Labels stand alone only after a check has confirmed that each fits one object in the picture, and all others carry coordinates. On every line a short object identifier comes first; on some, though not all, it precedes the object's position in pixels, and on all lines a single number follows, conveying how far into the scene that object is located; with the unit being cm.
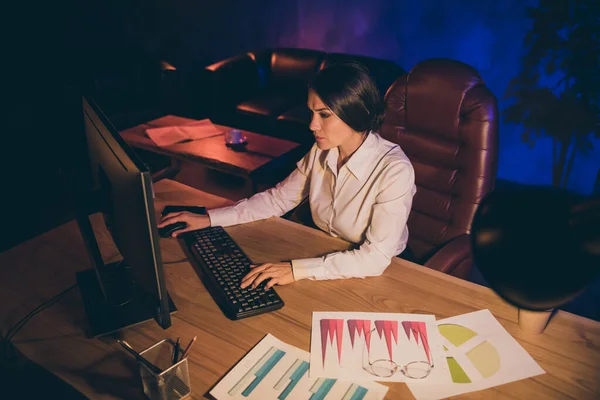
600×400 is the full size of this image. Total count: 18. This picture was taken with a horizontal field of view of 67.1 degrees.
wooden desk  95
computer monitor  86
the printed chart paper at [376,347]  96
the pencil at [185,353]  90
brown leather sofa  372
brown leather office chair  162
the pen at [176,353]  94
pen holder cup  87
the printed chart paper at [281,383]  91
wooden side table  242
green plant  289
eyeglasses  96
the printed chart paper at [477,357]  94
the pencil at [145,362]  87
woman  125
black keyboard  113
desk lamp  56
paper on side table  262
